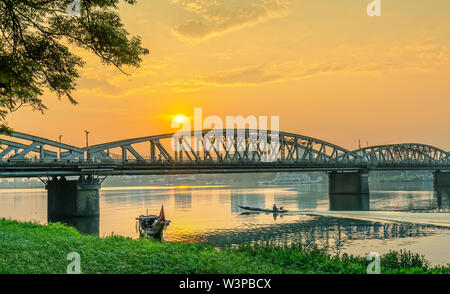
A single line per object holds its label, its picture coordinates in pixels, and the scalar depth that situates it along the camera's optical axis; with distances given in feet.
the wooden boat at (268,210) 247.29
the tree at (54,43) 66.23
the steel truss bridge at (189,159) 219.41
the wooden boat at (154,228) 154.51
